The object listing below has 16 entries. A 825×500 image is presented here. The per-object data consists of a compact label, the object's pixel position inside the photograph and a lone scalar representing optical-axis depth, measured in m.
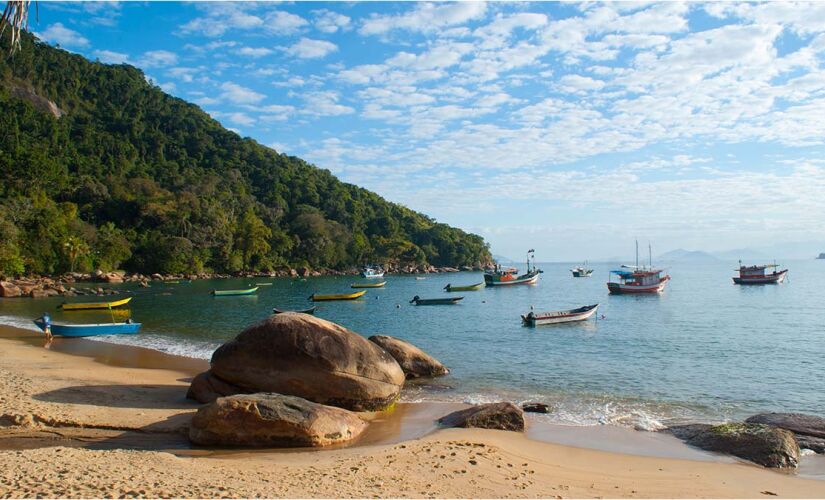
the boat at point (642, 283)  64.38
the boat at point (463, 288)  70.75
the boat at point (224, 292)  58.22
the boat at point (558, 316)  36.09
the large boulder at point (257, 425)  10.70
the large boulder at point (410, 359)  19.28
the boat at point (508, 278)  83.12
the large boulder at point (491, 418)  12.80
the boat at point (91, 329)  27.36
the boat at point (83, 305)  39.88
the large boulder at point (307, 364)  13.61
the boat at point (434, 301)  52.75
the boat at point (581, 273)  128.25
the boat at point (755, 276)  79.69
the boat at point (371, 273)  106.24
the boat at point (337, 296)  55.53
